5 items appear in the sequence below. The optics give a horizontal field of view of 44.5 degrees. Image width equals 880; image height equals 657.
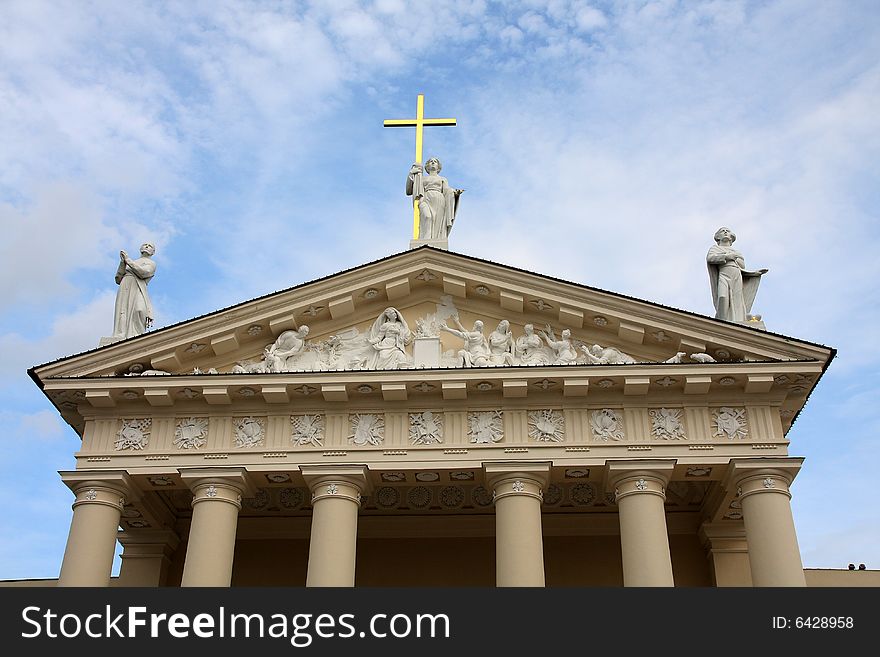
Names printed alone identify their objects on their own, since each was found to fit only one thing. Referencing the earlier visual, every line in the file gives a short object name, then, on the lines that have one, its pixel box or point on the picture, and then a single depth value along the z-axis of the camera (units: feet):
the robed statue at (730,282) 71.05
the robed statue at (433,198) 76.64
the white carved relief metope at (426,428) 67.26
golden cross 85.40
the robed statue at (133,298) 73.67
